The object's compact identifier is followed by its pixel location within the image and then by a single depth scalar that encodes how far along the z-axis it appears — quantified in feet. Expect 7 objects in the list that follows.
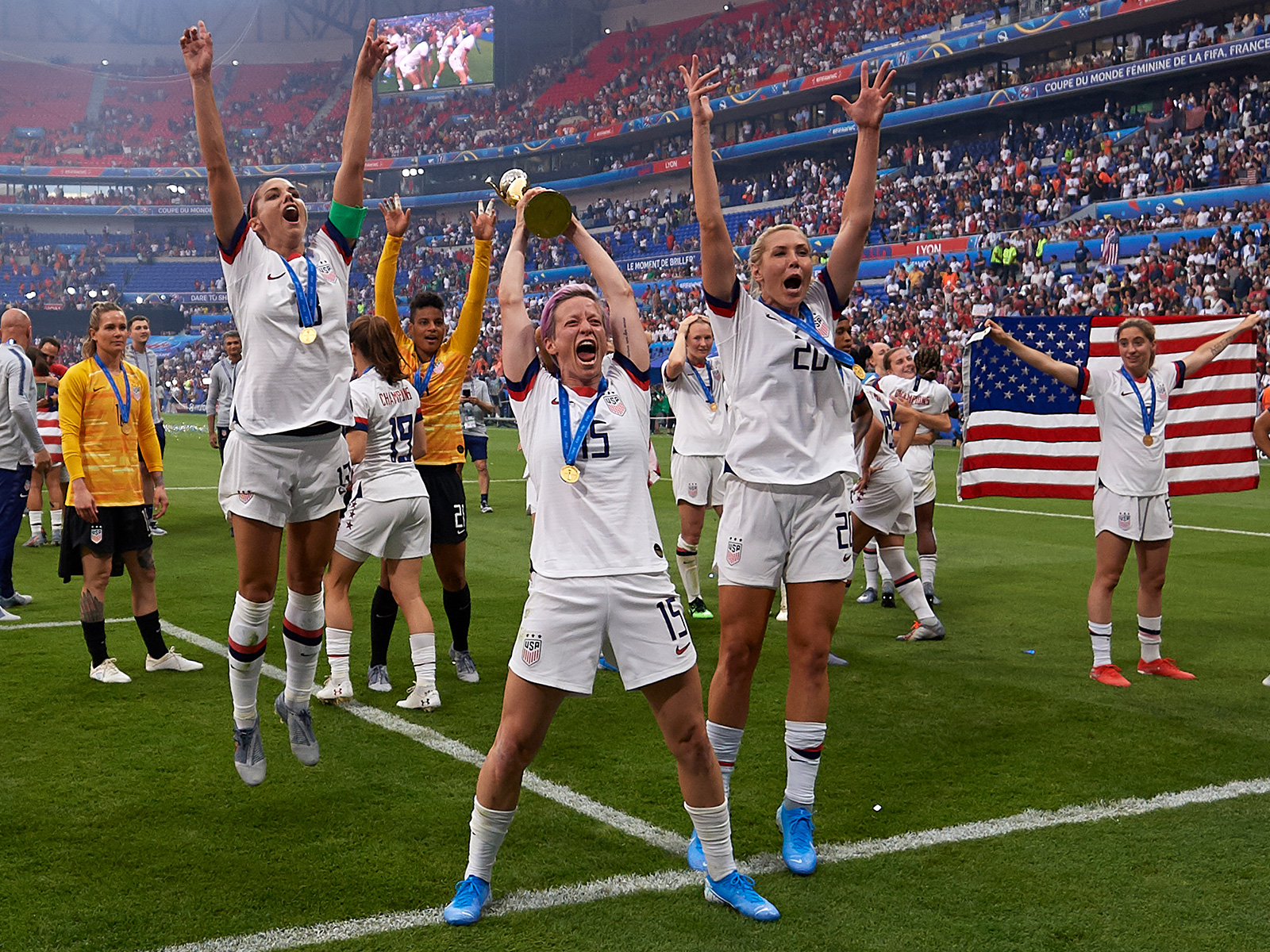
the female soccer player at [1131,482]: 24.32
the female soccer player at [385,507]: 21.65
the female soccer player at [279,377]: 16.08
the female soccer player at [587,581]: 12.25
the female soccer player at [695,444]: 29.43
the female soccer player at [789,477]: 14.69
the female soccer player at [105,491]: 23.93
